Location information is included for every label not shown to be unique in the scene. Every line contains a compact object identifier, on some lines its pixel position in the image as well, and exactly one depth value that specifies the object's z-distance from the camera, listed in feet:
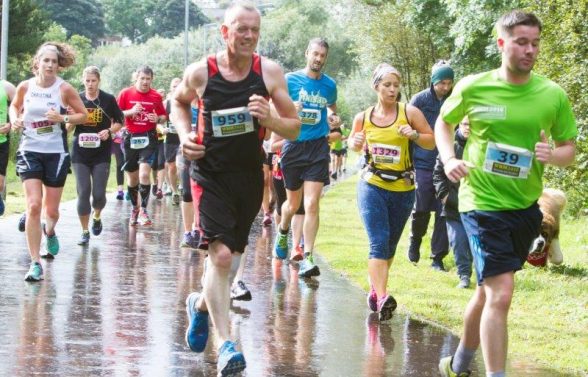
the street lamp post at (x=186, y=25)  164.35
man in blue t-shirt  37.32
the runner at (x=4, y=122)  40.70
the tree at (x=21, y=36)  152.76
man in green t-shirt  19.95
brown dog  35.99
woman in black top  42.42
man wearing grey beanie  37.86
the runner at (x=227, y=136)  21.56
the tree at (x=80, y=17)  356.18
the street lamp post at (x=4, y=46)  67.77
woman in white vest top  33.01
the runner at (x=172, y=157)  66.90
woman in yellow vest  29.73
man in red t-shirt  51.98
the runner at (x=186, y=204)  40.01
